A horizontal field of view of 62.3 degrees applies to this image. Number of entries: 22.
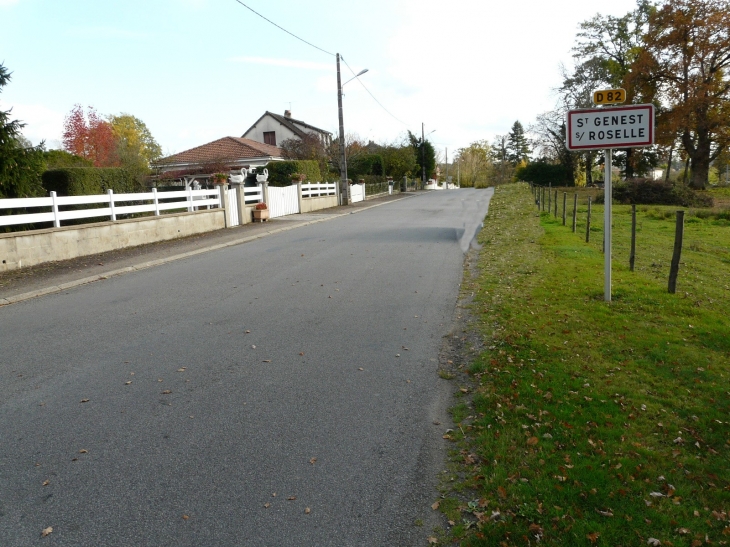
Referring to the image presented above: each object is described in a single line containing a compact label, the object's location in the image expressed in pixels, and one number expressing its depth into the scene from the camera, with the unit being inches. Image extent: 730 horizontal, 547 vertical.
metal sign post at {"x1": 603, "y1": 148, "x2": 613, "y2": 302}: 319.9
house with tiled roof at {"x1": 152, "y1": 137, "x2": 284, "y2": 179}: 1685.5
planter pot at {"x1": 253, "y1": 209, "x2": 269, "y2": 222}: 892.0
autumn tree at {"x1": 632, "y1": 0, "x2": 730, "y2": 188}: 1685.5
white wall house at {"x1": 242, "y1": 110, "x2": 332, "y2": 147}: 2469.2
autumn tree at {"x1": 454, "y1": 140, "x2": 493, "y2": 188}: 4392.2
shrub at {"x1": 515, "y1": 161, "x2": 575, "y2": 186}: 2625.5
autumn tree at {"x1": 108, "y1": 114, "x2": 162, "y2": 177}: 3218.5
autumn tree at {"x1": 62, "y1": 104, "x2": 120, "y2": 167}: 2306.8
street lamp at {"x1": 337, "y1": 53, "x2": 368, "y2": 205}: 1270.9
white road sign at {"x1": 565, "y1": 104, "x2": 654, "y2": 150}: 309.1
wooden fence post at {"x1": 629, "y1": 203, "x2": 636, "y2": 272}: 438.0
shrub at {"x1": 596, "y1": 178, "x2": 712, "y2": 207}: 1536.7
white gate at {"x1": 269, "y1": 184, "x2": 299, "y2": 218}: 989.2
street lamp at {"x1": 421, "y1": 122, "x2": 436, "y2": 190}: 2886.8
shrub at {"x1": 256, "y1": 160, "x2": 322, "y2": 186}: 1290.6
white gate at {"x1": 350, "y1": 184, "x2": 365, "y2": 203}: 1542.8
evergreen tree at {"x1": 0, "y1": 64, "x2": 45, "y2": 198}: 544.7
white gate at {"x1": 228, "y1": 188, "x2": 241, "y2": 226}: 821.9
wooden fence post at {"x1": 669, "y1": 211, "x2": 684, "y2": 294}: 352.2
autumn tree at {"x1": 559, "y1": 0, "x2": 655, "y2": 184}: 2240.4
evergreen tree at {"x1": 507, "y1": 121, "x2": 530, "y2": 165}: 4417.3
